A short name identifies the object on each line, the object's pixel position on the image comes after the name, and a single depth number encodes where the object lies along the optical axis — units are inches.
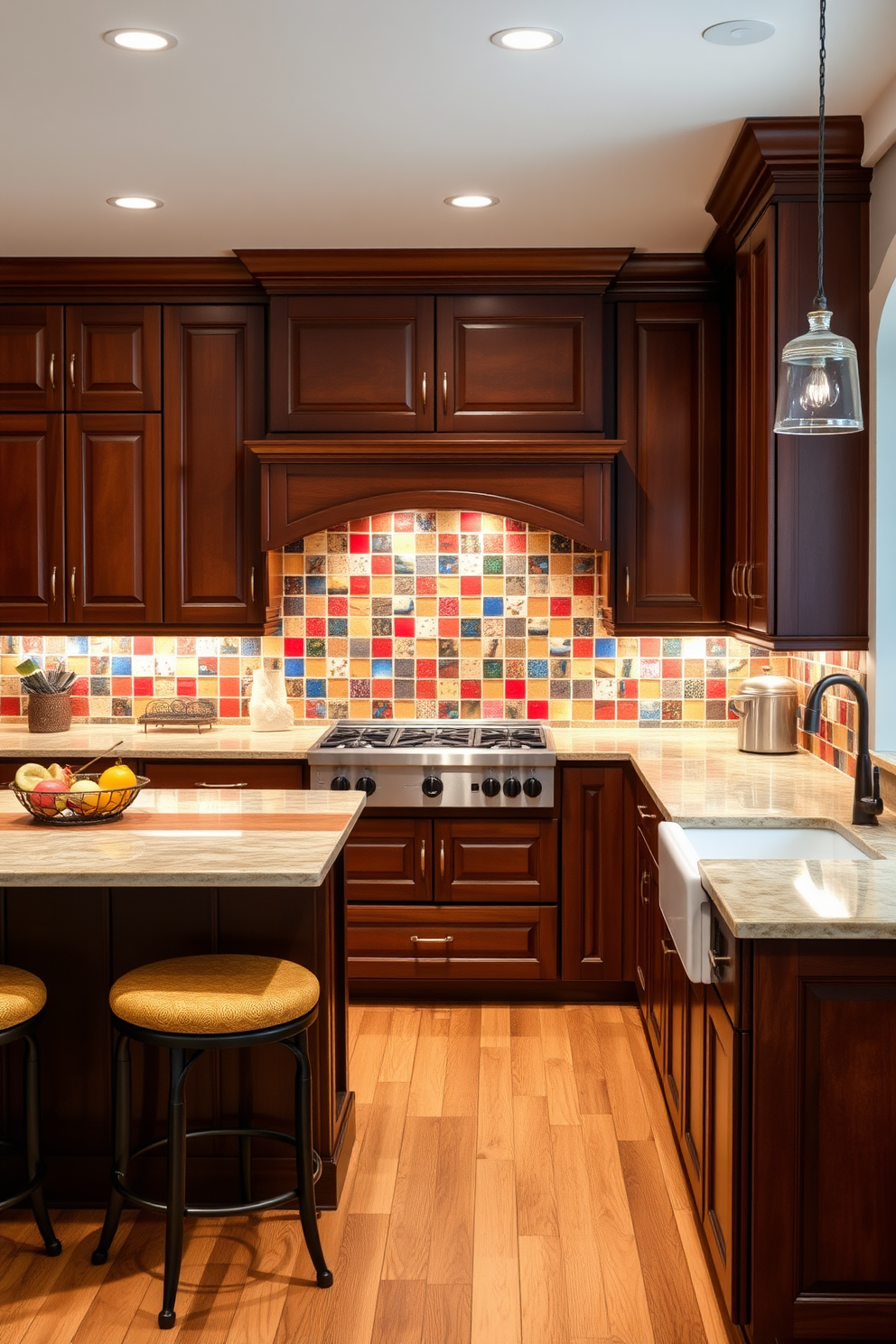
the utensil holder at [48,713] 183.2
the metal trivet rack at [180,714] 183.9
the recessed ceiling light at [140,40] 104.7
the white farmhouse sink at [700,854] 97.0
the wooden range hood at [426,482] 172.4
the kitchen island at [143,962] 110.7
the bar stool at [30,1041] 98.1
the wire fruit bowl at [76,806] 112.2
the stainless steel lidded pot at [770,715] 164.7
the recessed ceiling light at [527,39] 104.2
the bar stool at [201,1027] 95.0
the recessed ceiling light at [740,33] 102.2
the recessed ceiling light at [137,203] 149.6
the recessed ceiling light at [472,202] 148.2
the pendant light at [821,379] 90.7
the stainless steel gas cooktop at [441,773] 167.0
